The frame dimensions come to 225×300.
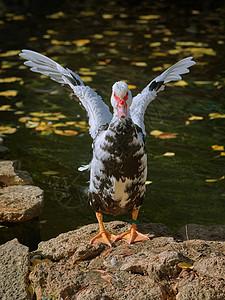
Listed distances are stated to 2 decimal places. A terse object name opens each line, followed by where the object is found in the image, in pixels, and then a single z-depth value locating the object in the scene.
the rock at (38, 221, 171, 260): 3.11
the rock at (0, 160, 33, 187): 3.98
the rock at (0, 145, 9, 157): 4.91
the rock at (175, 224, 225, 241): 3.30
